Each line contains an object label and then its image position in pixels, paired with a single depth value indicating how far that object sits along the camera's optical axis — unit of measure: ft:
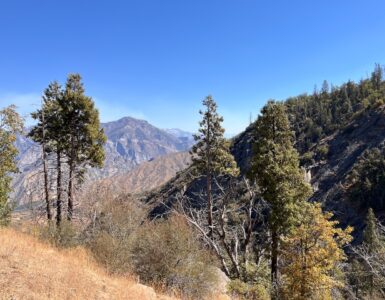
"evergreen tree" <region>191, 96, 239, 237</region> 89.40
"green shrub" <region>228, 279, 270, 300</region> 46.09
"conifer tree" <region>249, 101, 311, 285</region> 70.90
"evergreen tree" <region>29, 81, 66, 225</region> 76.64
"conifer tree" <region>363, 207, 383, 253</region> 144.29
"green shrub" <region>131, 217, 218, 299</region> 46.09
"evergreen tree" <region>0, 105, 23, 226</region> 65.00
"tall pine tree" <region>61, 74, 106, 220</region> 79.56
